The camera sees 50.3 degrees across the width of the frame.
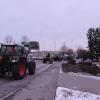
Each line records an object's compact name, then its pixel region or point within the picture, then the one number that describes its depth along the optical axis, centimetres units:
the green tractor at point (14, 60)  741
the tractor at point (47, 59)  2252
